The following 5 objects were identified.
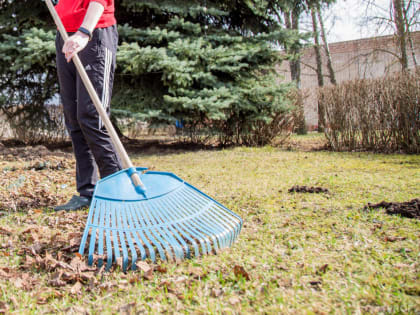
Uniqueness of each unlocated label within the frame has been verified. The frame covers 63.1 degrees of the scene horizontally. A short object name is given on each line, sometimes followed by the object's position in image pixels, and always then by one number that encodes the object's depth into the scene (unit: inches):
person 91.5
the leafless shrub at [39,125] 292.8
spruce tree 218.7
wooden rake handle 75.7
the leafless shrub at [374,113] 210.1
